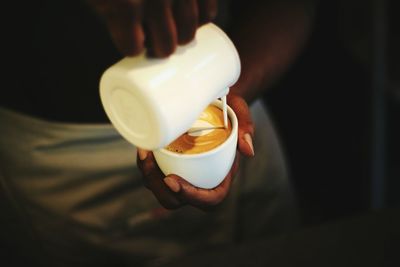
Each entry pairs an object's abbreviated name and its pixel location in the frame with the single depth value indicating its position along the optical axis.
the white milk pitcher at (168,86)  0.42
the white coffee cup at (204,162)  0.54
